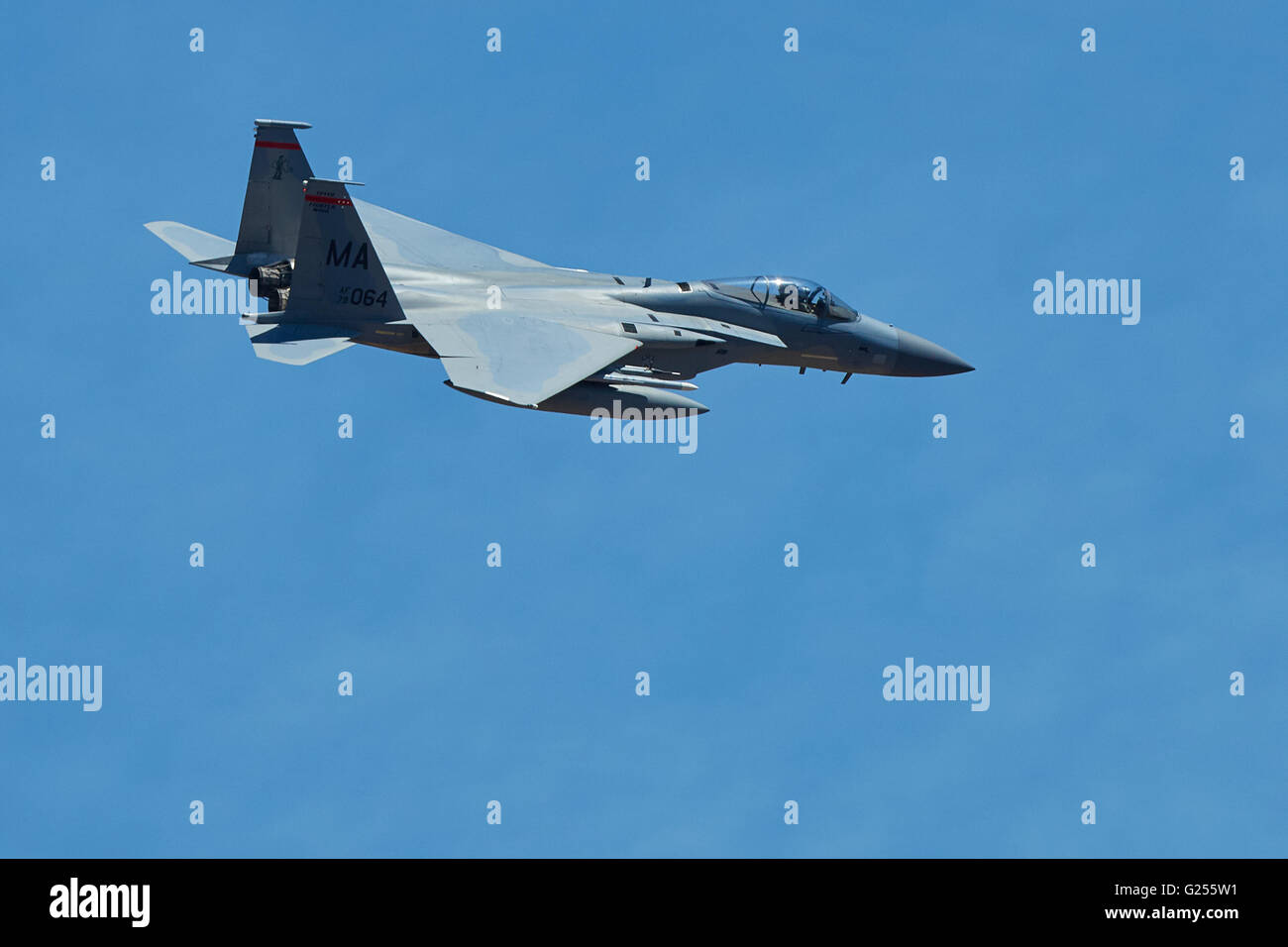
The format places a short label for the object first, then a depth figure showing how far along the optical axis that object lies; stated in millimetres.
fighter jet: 36594
